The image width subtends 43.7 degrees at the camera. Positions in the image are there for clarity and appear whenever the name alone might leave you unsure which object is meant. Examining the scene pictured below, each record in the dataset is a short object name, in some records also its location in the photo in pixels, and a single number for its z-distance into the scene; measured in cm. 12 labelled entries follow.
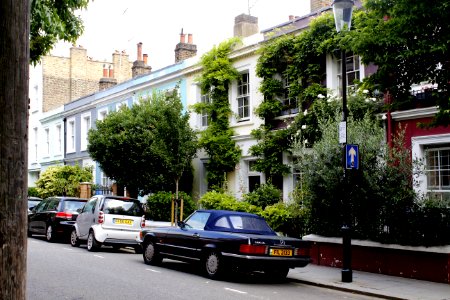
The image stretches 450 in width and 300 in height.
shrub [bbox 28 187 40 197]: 3591
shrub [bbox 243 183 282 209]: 1900
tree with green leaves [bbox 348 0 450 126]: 988
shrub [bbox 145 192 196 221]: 2231
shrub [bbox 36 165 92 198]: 3181
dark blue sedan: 1142
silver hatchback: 1705
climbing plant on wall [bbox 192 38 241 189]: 2175
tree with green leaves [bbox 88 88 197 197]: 2120
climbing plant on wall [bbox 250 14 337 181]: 1789
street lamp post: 1158
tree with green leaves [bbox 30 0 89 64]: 1056
